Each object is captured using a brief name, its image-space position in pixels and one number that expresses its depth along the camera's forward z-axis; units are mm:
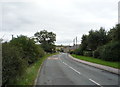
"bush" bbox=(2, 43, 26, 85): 4659
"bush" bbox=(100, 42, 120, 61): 17363
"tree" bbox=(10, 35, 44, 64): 11916
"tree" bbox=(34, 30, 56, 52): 58726
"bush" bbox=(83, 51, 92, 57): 28501
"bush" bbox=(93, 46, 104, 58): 23179
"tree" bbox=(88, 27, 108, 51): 27823
